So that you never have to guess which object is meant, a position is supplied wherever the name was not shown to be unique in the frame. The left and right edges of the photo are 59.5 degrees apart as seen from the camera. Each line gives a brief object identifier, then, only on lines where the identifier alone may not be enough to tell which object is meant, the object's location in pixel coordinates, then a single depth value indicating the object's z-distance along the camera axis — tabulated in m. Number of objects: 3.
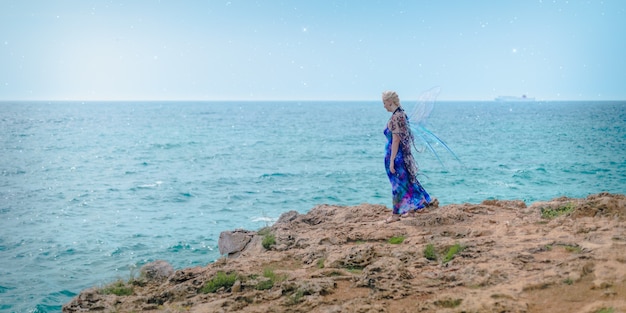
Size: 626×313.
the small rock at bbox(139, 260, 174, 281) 8.09
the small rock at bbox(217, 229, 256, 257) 9.41
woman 8.98
